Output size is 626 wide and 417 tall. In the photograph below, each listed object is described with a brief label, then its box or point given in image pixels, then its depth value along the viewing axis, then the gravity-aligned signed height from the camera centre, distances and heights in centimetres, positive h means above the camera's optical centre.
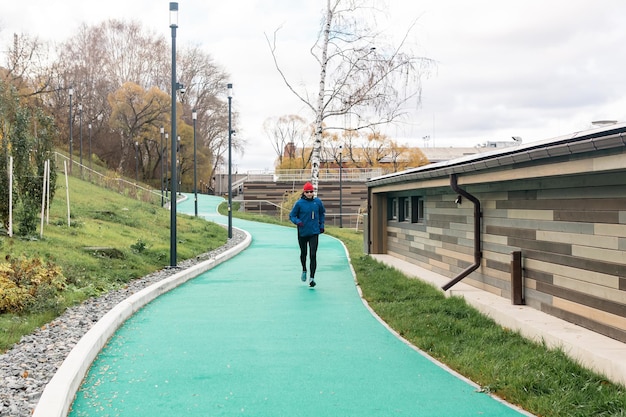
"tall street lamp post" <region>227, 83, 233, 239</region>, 2388 +4
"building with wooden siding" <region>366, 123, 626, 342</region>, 577 -11
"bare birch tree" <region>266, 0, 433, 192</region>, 2070 +462
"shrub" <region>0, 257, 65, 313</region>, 793 -93
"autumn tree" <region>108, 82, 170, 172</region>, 5862 +980
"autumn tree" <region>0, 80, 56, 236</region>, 1360 +141
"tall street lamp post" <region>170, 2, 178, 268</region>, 1349 +187
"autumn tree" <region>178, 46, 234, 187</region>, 6775 +1254
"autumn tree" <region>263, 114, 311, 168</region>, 7906 +920
